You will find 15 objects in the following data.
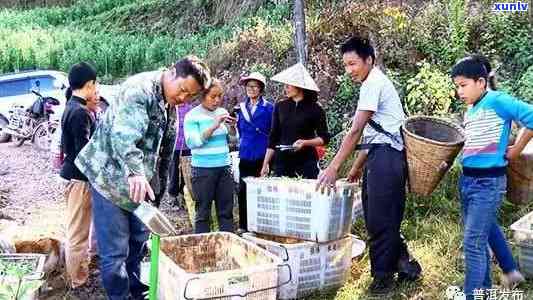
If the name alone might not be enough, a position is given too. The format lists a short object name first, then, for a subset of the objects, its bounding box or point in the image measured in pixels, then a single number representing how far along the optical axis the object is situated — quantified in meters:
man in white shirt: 3.98
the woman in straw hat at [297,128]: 4.96
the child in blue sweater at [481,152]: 3.56
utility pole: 7.40
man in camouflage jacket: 3.45
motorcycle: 11.33
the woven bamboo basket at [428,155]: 3.96
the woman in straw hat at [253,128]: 5.25
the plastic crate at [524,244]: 4.14
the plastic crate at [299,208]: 4.19
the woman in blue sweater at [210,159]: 4.76
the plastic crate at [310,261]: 4.19
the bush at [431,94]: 6.69
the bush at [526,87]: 6.53
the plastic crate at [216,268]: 3.47
